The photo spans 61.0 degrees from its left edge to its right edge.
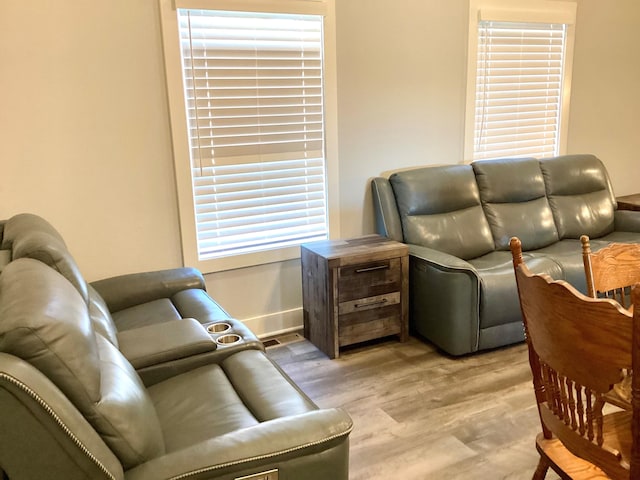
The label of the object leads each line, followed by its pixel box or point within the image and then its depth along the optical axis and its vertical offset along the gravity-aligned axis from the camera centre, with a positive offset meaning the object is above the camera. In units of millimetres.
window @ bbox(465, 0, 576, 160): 3877 +235
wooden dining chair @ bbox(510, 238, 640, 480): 1141 -590
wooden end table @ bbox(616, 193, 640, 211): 4184 -738
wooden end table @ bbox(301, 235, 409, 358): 3092 -1001
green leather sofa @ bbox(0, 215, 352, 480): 1188 -785
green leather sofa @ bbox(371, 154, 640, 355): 3064 -789
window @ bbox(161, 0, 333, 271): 3034 -56
